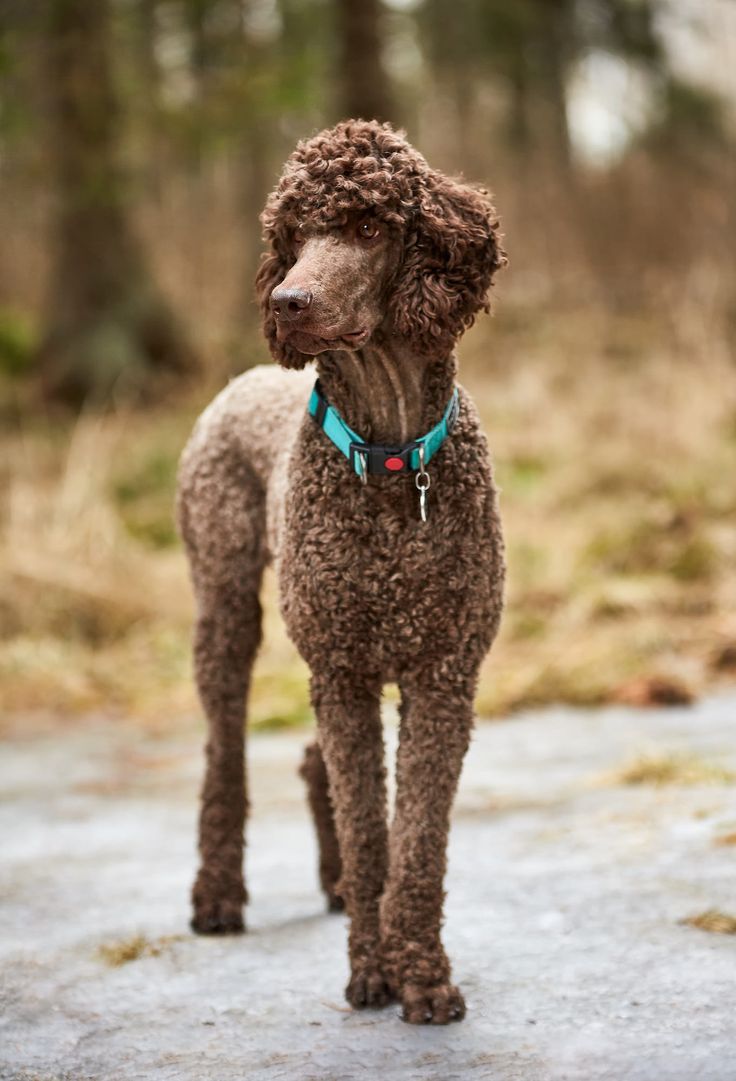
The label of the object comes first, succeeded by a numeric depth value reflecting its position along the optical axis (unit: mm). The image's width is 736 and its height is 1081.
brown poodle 2672
